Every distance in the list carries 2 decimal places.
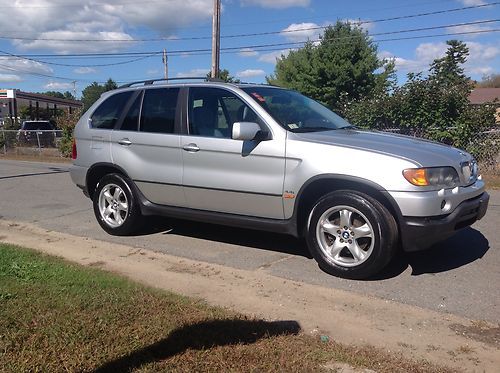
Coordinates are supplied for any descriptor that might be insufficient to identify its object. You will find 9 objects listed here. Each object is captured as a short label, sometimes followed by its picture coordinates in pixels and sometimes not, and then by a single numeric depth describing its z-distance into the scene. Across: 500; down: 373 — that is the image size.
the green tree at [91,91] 90.11
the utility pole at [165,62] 60.88
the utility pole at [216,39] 21.14
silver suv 4.64
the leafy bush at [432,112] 13.80
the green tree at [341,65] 38.16
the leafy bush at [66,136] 22.27
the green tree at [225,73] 61.44
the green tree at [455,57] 47.43
